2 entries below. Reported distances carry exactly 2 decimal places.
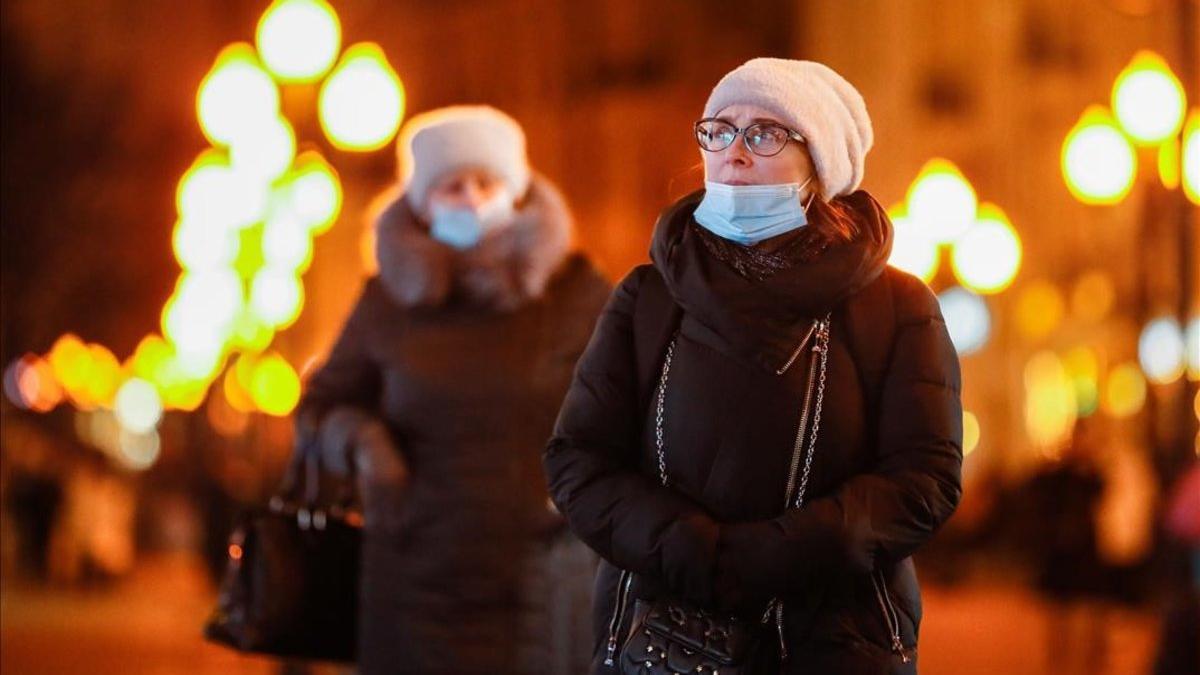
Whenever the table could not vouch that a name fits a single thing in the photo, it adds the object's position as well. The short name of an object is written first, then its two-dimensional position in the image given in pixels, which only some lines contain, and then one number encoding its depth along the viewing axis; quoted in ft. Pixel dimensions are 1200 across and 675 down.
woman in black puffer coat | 28.71
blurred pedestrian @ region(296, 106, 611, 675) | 46.52
